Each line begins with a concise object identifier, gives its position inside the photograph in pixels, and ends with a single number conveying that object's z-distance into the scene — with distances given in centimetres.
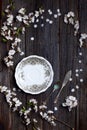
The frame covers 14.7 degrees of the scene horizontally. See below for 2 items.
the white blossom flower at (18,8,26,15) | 191
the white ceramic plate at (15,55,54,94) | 188
